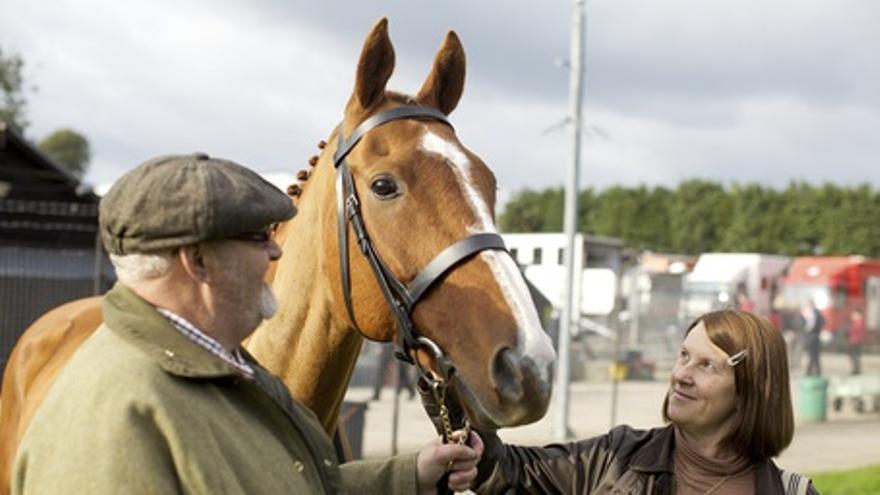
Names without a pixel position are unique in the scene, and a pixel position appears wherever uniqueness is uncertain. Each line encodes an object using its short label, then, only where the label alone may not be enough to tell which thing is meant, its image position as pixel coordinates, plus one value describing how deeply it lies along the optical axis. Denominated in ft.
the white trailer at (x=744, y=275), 107.14
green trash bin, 59.16
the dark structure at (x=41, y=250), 32.40
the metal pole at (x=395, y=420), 38.02
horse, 9.05
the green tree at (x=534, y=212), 200.34
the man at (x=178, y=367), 6.09
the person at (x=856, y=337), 76.28
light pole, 46.91
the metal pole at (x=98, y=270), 33.27
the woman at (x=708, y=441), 10.30
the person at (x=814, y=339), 72.02
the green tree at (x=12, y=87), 169.78
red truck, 110.73
